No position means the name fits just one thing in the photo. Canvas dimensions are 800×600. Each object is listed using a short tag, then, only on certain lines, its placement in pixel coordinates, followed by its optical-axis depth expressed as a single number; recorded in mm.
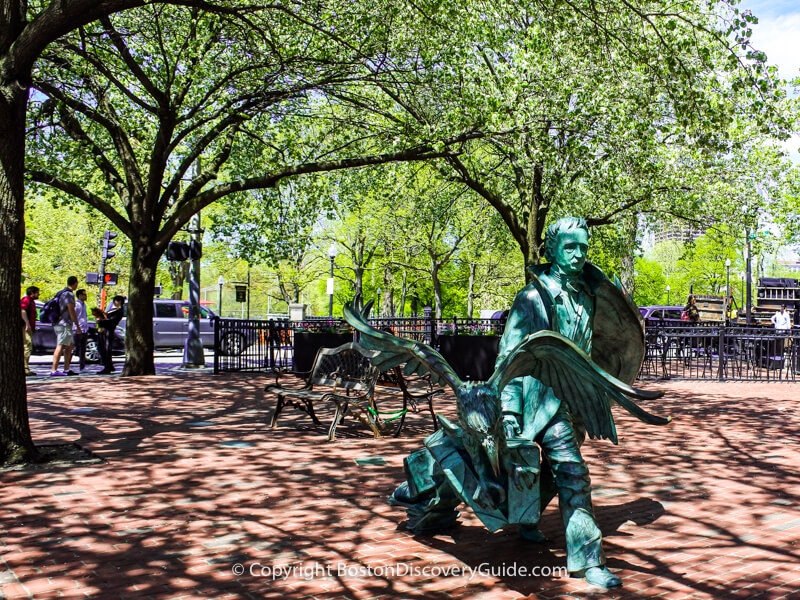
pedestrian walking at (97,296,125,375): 15508
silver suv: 22375
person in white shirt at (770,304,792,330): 20528
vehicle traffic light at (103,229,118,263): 19422
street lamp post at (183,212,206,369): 17000
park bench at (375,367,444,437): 8404
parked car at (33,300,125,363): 18797
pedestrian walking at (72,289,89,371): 15922
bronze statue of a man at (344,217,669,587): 3488
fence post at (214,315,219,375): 14953
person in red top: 13789
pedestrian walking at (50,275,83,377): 14044
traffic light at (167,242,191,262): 16328
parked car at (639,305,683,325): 28406
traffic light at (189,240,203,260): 16875
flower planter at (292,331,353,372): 15125
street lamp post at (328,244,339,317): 33906
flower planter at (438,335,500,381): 13984
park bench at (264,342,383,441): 8195
